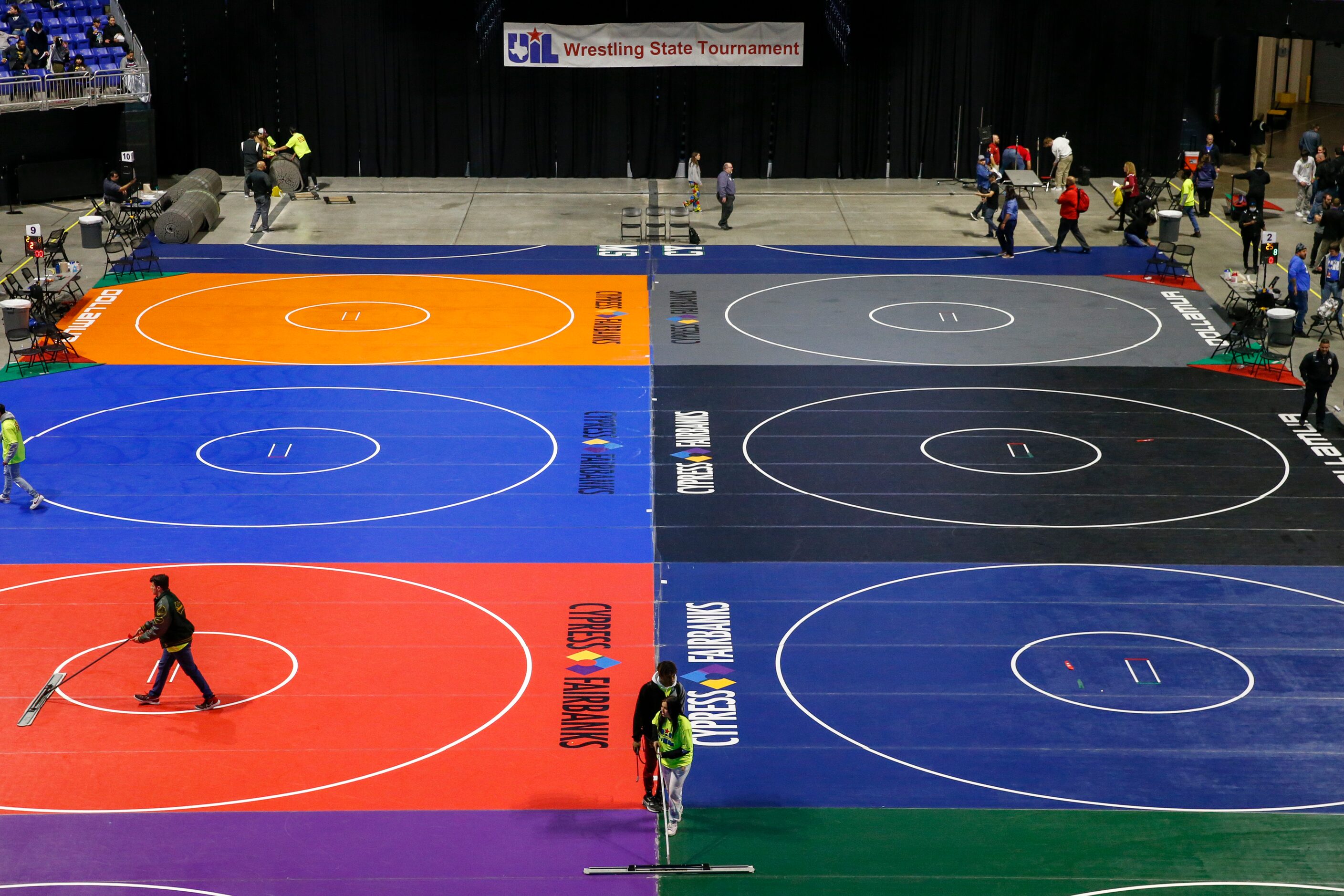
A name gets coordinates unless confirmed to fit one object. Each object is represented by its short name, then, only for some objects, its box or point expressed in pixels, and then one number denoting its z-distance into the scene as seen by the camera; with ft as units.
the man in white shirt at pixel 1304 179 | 147.13
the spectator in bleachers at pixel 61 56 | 147.74
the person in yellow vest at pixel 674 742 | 53.01
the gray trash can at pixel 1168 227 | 137.39
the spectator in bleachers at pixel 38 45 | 148.46
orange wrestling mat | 109.50
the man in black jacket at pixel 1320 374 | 93.15
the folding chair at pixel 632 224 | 143.13
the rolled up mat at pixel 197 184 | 145.69
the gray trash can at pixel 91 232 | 135.23
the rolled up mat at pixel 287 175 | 158.81
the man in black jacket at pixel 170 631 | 59.82
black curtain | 163.02
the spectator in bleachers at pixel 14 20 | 150.71
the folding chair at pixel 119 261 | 129.90
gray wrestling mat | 109.81
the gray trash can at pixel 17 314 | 105.91
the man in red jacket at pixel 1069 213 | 136.26
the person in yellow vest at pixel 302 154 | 157.79
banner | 163.53
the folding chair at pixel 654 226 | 143.74
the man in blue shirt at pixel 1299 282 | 109.70
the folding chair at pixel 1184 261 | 127.34
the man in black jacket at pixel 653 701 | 53.21
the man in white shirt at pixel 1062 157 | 160.76
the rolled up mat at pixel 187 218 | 138.31
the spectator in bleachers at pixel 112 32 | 156.25
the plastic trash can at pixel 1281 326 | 107.14
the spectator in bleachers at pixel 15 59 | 145.38
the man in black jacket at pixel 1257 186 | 136.46
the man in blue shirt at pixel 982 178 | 152.05
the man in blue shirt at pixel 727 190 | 144.77
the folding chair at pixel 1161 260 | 129.39
